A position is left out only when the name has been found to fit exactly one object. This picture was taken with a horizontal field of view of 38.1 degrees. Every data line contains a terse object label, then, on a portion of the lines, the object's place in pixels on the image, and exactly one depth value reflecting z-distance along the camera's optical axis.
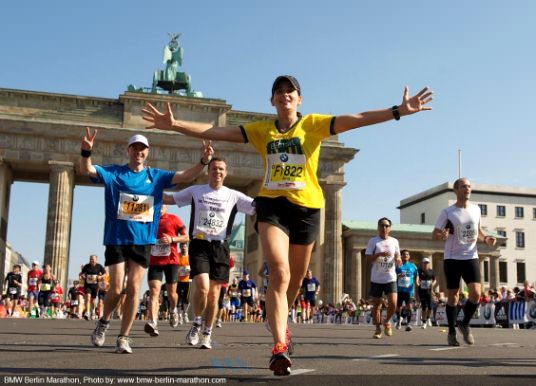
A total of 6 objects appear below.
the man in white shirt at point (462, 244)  10.98
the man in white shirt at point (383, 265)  14.27
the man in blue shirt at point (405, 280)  20.33
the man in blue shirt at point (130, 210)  8.12
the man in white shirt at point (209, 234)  9.84
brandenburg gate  48.88
